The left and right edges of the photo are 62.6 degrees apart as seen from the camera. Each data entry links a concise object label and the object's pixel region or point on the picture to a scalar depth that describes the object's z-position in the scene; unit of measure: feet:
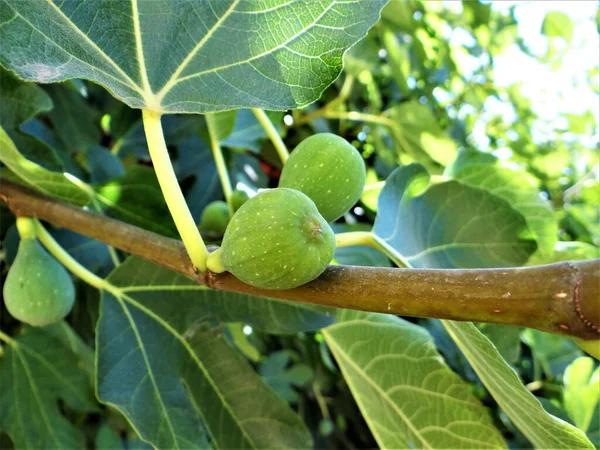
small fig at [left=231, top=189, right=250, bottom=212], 0.78
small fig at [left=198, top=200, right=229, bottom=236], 0.86
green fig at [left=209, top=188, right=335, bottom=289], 0.41
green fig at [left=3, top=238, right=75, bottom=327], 0.67
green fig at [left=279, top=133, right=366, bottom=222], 0.53
